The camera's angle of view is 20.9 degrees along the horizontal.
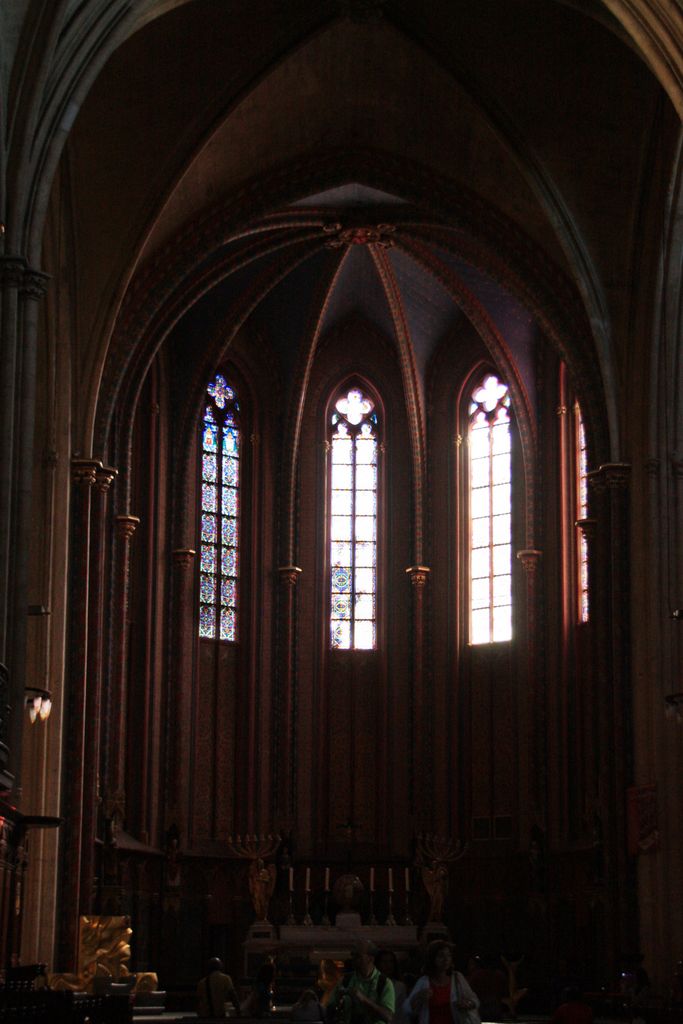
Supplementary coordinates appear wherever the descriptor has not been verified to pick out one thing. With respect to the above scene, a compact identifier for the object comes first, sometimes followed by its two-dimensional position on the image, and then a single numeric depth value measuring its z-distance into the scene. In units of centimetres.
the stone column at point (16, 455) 1877
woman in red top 1116
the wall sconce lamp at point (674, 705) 2220
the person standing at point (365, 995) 1183
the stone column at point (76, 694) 2558
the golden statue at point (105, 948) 2534
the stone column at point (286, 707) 3322
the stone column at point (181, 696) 3188
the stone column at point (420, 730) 3291
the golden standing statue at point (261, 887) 2958
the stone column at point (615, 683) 2567
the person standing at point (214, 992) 1877
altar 2748
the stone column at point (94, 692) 2622
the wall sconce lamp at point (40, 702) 2211
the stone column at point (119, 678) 2861
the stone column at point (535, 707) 3161
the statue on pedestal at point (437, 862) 3030
